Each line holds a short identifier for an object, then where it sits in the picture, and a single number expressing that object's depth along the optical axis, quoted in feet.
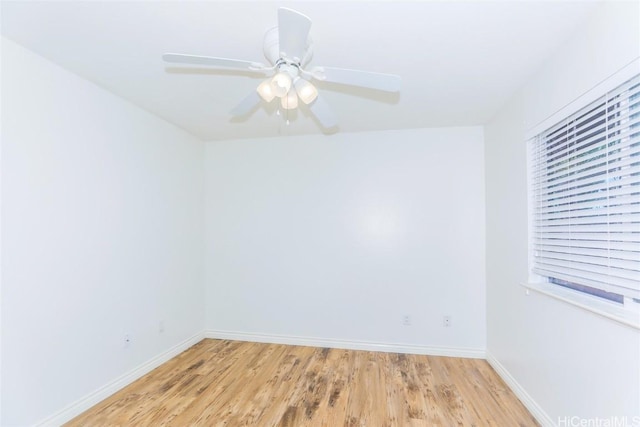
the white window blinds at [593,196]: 4.57
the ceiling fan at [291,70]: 4.24
